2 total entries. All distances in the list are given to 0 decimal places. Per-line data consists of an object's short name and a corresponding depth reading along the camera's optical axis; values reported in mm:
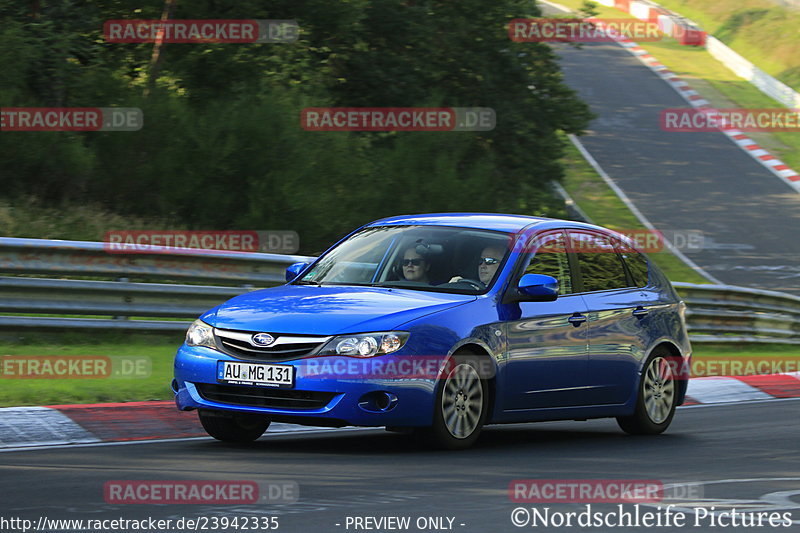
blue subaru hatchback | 16844
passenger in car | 18875
